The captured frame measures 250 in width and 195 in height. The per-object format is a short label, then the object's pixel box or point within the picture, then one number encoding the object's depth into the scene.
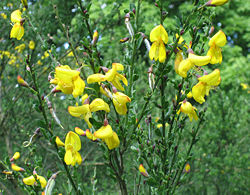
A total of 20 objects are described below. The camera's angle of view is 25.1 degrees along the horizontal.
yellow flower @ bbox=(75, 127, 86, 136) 0.39
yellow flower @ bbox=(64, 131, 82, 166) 0.37
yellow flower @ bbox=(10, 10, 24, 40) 0.41
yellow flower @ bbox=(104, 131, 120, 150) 0.36
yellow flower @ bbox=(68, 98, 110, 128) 0.35
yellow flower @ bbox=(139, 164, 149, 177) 0.42
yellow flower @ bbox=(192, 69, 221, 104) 0.36
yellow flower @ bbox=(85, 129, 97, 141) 0.38
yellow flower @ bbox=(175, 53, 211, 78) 0.35
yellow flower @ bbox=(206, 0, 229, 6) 0.35
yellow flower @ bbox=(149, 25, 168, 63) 0.36
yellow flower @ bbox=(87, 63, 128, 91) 0.35
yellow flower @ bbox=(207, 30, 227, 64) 0.36
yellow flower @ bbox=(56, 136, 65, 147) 0.39
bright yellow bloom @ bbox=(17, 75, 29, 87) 0.38
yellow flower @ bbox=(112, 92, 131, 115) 0.35
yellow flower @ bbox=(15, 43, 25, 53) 0.88
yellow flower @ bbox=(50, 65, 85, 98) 0.34
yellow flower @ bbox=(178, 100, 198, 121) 0.38
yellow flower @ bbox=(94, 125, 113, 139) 0.35
